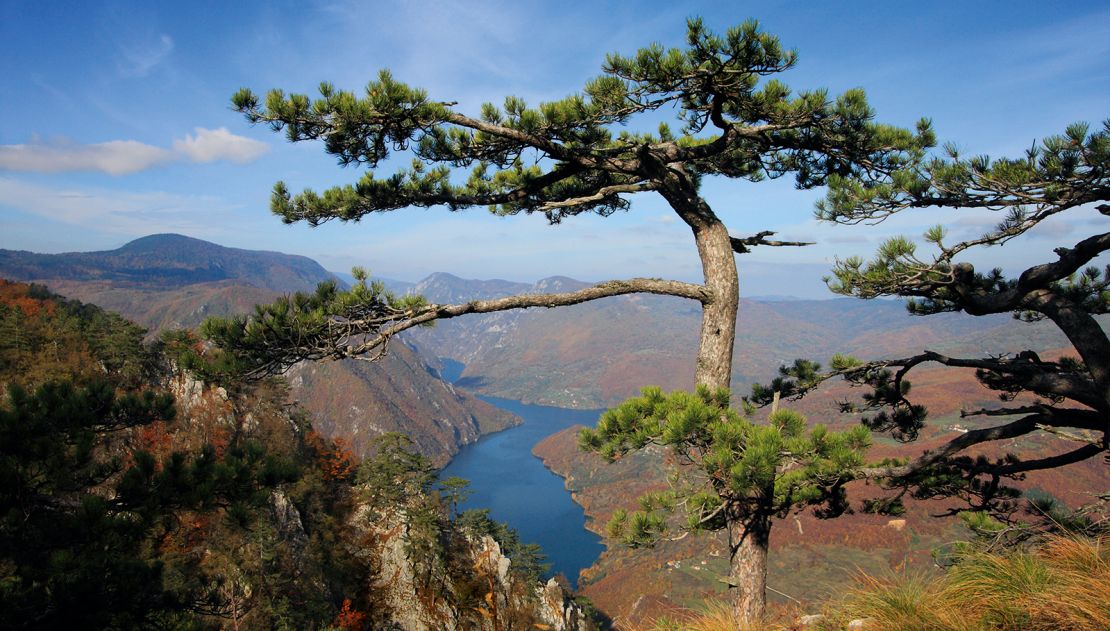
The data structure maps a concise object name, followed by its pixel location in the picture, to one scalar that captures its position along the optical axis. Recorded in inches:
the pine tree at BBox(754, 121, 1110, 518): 171.8
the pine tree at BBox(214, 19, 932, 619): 161.5
